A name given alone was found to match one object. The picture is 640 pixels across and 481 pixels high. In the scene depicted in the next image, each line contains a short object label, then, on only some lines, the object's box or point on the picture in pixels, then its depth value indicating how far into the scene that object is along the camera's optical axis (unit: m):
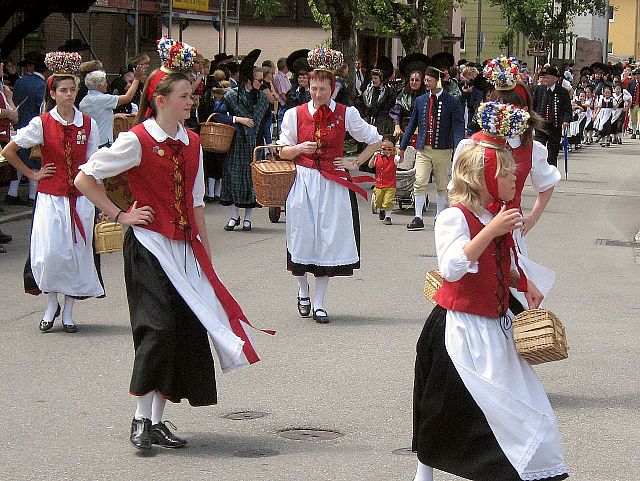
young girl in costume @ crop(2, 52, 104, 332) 9.30
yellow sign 26.36
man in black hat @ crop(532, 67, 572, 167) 21.86
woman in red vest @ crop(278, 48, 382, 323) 9.84
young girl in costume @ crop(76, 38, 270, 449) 6.21
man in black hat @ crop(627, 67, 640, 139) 36.78
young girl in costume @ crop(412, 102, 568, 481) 4.99
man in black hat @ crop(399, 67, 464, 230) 15.38
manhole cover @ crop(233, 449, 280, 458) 6.24
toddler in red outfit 16.41
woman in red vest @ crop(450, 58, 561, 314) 7.55
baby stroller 17.36
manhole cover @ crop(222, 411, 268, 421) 6.94
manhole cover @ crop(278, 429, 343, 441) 6.55
